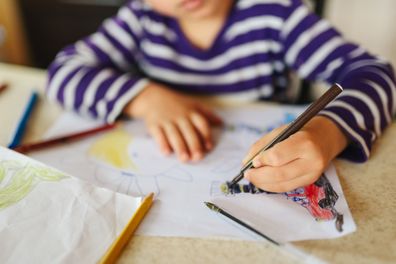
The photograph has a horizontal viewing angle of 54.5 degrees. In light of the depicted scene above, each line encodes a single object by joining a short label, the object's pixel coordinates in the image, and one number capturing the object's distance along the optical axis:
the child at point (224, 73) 0.42
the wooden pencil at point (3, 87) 0.63
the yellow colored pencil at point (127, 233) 0.32
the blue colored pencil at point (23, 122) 0.49
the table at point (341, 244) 0.32
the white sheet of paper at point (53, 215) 0.32
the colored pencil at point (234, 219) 0.34
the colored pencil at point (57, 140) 0.47
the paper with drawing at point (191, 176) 0.35
